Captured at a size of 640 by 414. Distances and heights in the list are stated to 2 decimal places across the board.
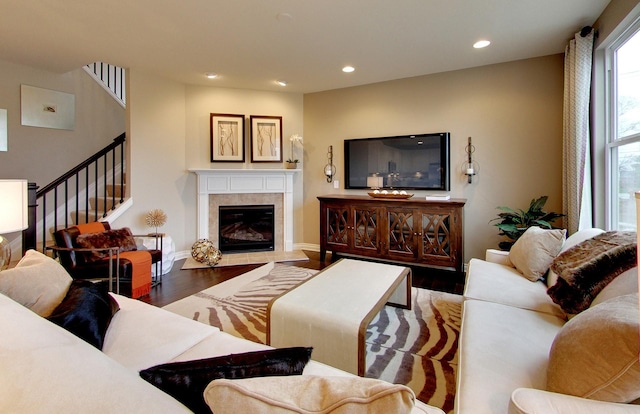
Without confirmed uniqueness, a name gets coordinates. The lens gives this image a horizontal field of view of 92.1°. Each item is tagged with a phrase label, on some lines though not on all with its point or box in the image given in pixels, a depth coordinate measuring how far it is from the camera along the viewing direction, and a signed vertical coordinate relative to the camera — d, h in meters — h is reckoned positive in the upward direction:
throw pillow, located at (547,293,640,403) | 0.88 -0.46
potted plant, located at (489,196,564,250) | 3.31 -0.14
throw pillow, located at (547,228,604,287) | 2.10 -0.24
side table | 3.80 -0.50
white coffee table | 1.71 -0.65
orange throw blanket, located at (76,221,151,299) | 3.07 -0.60
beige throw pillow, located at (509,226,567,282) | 2.32 -0.35
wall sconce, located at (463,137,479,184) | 4.04 +0.56
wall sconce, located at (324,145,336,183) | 5.01 +0.64
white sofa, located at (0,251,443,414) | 0.57 -0.35
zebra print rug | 1.86 -0.96
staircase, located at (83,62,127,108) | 5.06 +2.25
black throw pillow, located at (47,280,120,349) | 1.27 -0.46
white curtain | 2.85 +0.71
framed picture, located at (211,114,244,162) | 4.85 +1.11
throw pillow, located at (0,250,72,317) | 1.37 -0.35
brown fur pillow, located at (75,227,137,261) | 3.06 -0.34
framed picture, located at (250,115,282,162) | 5.00 +1.13
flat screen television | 4.21 +0.65
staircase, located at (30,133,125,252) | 4.28 +0.14
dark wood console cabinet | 3.74 -0.29
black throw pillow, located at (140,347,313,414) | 0.78 -0.45
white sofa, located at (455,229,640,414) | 0.92 -0.63
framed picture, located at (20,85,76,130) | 4.09 +1.40
